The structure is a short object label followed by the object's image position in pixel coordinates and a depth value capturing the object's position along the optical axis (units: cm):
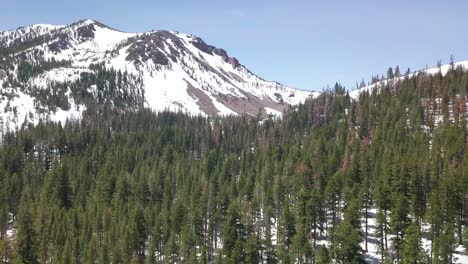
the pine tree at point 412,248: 6181
